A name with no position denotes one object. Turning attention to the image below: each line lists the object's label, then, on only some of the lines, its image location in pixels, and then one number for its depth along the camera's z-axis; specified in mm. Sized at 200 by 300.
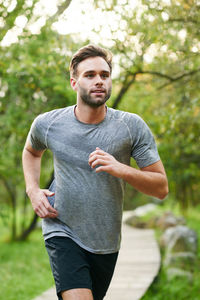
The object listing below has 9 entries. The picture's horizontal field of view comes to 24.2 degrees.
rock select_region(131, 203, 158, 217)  18962
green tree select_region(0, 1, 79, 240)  5730
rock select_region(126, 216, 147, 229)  14602
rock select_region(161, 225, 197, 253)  8266
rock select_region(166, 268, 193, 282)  7031
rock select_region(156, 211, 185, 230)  13316
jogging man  2574
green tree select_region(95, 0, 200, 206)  5082
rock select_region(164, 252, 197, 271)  7809
